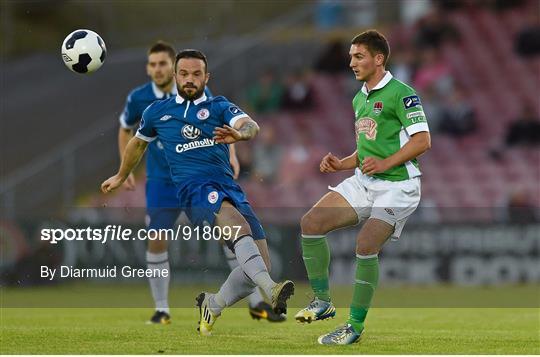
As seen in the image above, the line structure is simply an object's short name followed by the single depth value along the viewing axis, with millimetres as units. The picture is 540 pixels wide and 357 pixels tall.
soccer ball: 20672
